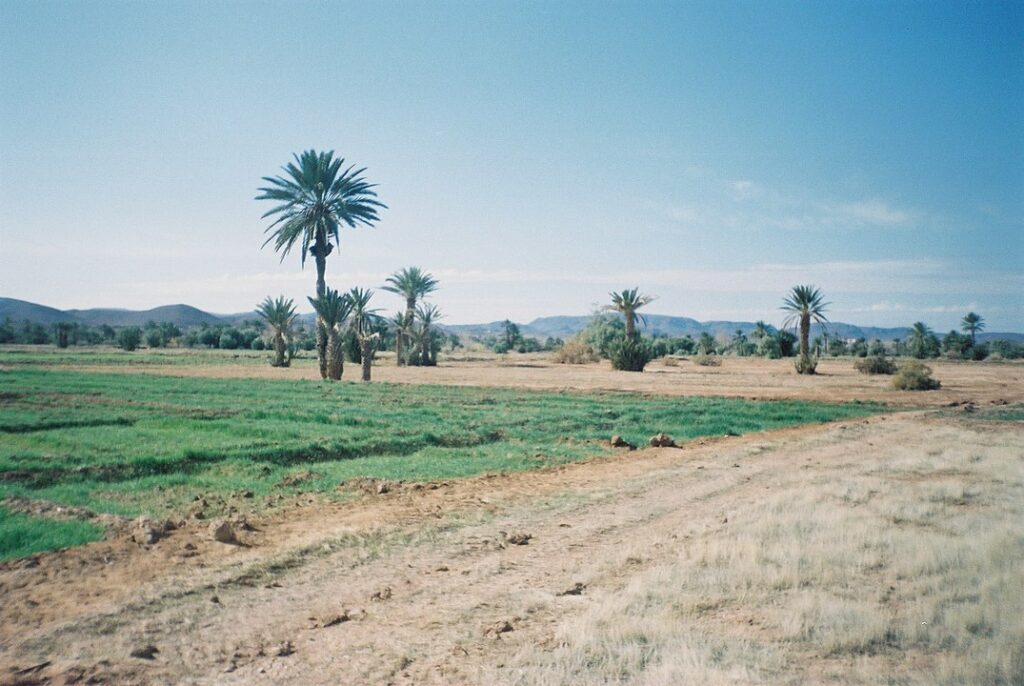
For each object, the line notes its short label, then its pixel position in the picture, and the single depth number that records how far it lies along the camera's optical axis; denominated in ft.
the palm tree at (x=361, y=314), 166.30
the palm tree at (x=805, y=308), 171.83
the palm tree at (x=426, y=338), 200.35
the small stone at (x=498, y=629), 17.12
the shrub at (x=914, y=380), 111.45
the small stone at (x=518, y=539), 25.57
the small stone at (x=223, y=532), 24.53
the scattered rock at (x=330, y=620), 17.46
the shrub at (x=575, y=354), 214.28
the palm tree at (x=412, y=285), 205.05
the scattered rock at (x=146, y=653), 15.14
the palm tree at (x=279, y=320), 172.65
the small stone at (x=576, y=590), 20.26
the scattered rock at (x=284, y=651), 15.67
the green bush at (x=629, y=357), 165.68
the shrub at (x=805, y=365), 153.69
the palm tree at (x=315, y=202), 143.33
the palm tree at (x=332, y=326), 123.54
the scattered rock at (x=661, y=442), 52.03
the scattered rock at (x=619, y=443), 51.51
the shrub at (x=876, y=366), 153.17
